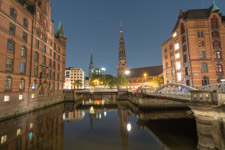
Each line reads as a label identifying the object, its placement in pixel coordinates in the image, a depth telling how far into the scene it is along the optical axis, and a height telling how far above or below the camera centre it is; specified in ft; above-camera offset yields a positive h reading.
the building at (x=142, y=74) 324.37 +26.29
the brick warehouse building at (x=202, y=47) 109.91 +33.25
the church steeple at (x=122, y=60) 333.35 +65.45
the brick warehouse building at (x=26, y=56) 69.63 +21.10
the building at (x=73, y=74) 473.71 +41.40
